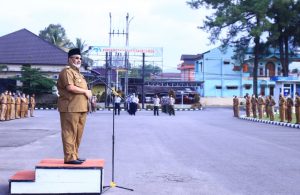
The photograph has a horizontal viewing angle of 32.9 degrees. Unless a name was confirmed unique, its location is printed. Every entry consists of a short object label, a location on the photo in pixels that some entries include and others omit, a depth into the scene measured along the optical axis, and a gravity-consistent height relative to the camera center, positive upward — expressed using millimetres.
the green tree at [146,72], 53969 +4078
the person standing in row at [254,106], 33662 +197
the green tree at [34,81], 49000 +2518
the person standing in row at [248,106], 34875 +200
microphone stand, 8031 -1239
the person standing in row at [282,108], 28109 +68
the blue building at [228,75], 66688 +4478
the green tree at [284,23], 49656 +8577
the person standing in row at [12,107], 31083 -40
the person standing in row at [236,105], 35531 +266
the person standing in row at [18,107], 32594 -5
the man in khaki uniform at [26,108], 34219 -69
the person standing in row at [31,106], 35438 +72
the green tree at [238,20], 48125 +8676
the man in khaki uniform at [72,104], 7688 +50
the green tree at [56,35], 75988 +11502
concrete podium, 7352 -1071
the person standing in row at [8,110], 30278 -190
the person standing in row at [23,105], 33625 +97
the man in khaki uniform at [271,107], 29806 +127
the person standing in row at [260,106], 32197 +194
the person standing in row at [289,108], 27438 +69
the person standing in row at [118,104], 36166 +273
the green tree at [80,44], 67500 +8516
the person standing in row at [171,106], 38056 +167
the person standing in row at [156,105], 37356 +230
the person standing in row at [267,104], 31153 +315
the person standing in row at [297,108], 25584 +68
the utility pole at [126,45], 46244 +5992
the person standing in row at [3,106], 29109 +45
